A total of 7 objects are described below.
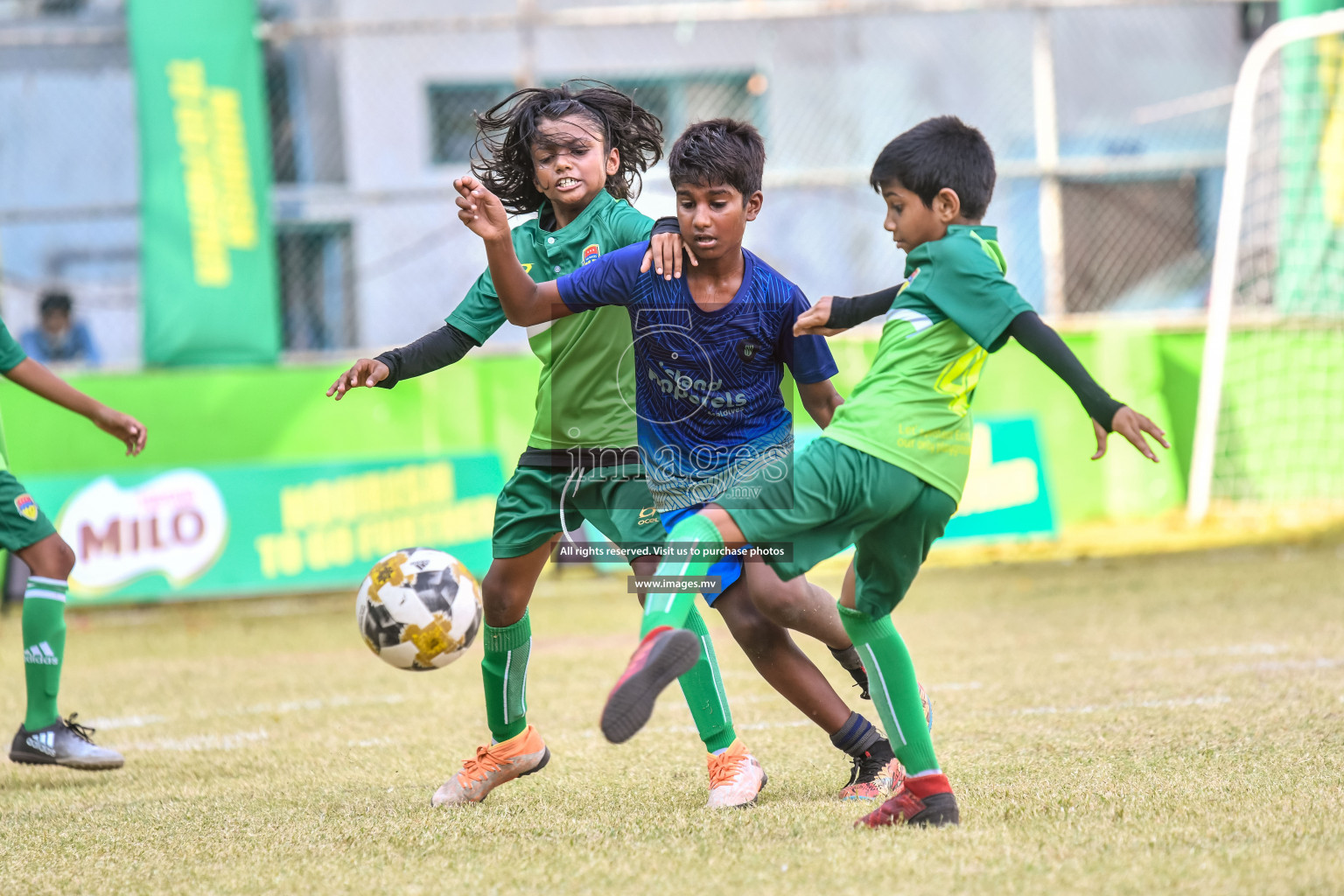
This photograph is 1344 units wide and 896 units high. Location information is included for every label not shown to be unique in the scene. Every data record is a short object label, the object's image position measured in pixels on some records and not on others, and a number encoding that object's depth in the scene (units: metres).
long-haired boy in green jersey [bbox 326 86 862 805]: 7.50
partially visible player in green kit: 8.97
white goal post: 21.42
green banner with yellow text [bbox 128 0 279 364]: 20.66
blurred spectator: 21.17
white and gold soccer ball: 8.46
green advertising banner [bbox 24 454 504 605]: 18.05
